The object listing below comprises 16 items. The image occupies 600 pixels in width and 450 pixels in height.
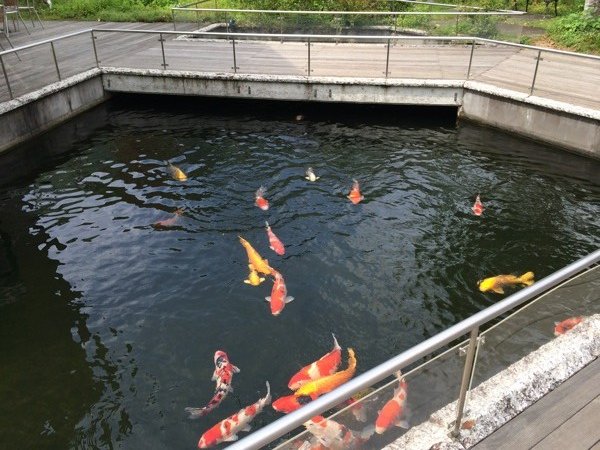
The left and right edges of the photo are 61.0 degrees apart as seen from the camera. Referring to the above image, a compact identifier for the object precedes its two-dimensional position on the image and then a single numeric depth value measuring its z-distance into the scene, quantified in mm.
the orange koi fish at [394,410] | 3129
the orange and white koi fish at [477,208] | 9234
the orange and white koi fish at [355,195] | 9576
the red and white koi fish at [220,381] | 5570
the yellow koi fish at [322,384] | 5353
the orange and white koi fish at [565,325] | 4137
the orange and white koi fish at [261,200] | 9398
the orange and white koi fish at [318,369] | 5688
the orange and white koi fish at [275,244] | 8195
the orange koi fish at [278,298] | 6973
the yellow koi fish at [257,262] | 7688
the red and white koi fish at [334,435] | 2830
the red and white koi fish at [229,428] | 5129
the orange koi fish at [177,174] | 10503
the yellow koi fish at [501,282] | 7270
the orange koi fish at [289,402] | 5414
